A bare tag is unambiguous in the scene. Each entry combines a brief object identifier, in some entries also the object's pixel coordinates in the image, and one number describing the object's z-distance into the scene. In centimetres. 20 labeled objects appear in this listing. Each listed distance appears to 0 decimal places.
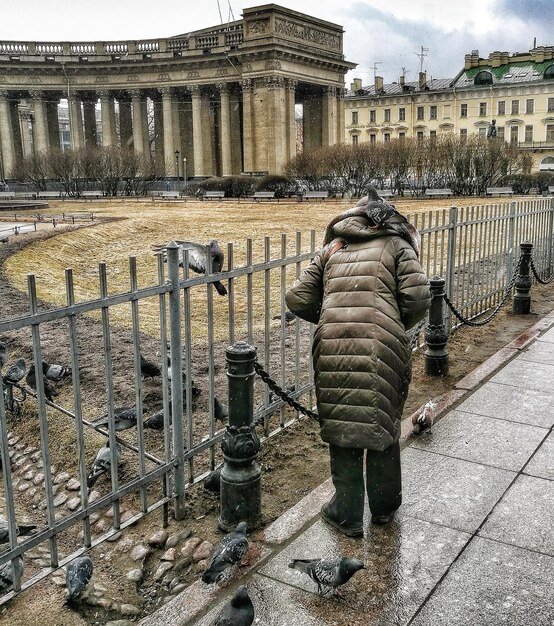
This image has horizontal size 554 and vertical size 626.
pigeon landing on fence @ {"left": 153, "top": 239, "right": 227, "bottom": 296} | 496
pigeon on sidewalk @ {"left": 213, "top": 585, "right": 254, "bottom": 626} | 343
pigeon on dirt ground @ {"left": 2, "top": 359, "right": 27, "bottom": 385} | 665
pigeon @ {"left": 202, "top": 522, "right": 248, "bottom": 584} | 383
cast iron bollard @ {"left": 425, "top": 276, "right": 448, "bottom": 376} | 762
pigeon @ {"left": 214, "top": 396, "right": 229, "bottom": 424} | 594
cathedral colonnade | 6644
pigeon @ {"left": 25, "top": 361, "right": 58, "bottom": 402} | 682
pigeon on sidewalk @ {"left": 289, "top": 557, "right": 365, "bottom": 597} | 367
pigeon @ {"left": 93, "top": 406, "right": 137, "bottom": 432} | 575
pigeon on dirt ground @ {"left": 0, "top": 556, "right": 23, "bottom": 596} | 383
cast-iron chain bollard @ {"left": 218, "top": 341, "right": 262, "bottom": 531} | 454
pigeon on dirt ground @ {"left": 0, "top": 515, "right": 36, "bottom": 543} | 431
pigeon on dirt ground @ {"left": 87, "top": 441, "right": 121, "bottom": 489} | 538
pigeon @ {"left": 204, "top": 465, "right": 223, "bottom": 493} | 505
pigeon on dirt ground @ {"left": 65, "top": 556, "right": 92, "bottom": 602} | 391
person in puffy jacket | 408
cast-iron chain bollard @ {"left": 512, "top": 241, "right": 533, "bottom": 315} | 1062
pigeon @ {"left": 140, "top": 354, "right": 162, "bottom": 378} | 711
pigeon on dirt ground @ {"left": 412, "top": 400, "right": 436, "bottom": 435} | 598
